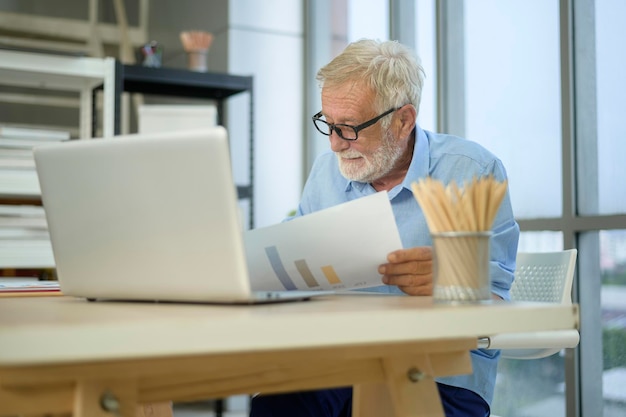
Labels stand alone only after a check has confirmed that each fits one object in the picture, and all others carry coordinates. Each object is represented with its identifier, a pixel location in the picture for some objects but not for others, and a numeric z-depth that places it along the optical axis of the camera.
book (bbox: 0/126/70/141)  5.61
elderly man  3.27
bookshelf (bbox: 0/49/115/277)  5.60
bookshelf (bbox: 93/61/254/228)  6.54
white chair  3.54
